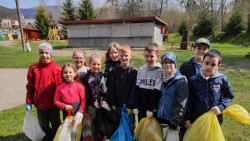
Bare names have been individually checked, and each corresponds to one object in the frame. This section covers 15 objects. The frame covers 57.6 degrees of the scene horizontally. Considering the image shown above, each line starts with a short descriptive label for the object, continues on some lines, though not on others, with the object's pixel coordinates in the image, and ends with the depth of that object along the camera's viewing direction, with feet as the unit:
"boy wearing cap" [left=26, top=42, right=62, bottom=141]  10.94
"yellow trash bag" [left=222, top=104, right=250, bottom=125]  8.83
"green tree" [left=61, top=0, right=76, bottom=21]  135.64
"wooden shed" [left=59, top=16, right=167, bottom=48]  68.80
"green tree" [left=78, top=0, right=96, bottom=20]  123.85
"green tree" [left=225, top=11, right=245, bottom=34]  107.96
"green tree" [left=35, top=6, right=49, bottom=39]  131.03
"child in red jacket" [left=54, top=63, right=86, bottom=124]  10.64
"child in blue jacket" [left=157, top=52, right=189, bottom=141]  9.01
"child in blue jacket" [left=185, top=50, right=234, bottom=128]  8.89
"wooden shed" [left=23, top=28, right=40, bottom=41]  127.58
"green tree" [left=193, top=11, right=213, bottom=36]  118.52
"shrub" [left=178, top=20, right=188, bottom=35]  125.49
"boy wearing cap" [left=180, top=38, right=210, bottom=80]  10.30
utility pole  61.99
